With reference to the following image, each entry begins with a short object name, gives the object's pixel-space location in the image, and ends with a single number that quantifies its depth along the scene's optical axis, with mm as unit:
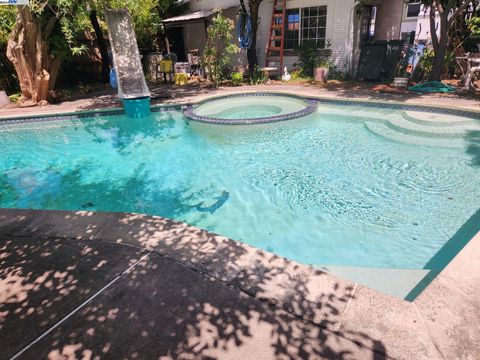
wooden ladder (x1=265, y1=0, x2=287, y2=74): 13094
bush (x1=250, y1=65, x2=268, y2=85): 13227
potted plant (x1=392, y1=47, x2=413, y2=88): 11931
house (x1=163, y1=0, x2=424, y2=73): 12523
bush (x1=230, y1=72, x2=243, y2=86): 13102
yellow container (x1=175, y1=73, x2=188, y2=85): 13949
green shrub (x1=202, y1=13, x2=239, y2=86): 12164
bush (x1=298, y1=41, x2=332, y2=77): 13086
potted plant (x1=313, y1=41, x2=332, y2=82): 12641
